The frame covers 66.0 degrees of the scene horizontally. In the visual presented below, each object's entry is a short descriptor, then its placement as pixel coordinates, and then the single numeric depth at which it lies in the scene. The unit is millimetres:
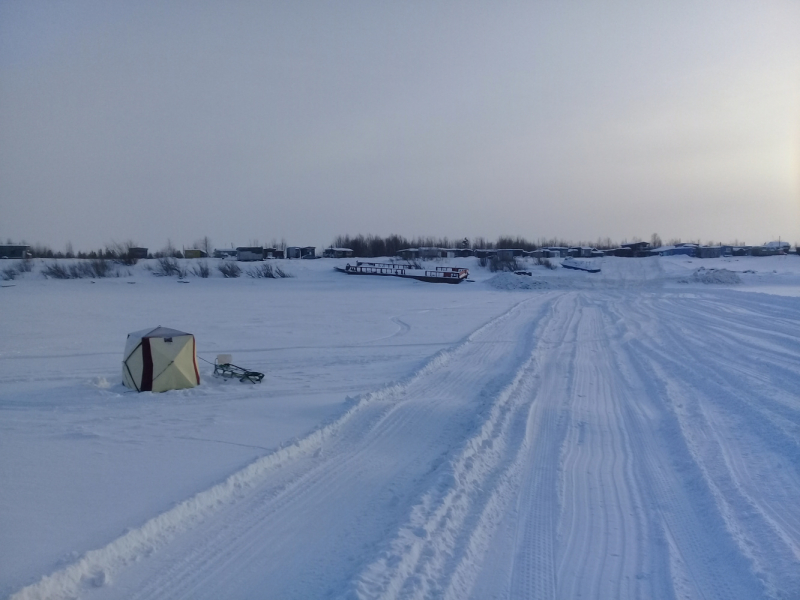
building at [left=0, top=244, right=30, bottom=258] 64250
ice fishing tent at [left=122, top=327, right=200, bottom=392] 10484
